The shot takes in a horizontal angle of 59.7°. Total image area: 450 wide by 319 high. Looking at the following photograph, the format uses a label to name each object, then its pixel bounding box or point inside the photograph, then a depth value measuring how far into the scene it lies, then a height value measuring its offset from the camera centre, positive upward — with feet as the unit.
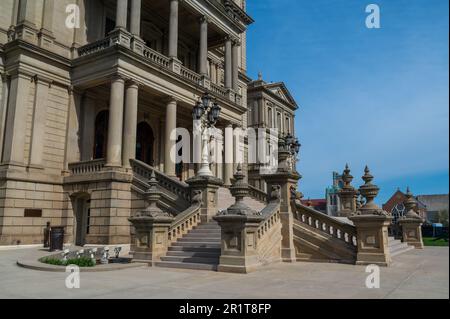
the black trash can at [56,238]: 53.52 -1.86
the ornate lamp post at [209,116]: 55.72 +15.55
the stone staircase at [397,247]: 54.65 -3.07
